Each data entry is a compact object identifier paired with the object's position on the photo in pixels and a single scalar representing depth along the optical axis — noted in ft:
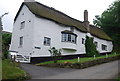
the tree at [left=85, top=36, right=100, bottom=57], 53.60
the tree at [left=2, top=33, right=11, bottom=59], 33.11
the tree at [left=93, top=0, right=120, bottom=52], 66.81
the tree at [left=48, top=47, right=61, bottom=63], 35.89
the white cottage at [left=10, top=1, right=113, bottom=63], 42.63
